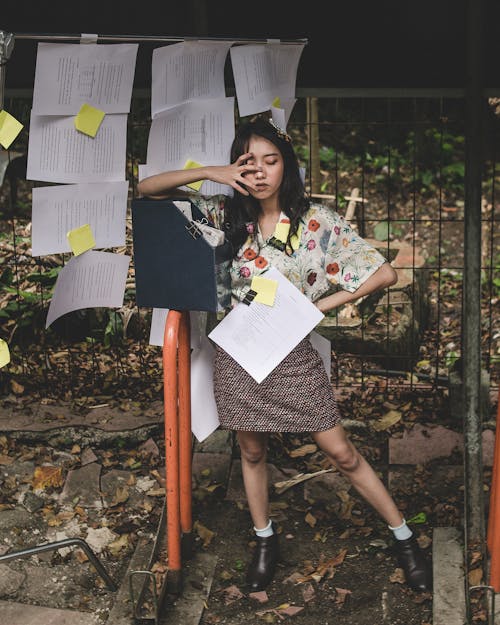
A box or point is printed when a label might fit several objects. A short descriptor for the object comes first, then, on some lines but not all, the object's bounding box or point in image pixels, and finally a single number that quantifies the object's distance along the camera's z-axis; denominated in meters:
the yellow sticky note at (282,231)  3.33
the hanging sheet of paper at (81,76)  3.40
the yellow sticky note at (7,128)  3.12
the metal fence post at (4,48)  3.04
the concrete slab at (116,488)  4.34
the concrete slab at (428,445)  4.51
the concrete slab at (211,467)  4.50
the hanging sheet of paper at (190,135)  3.62
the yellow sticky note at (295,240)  3.36
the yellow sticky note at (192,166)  3.63
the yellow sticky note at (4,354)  3.29
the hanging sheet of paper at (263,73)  3.56
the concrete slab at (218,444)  4.68
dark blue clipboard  3.22
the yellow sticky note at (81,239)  3.59
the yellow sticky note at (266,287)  3.30
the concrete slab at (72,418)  4.80
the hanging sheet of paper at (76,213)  3.56
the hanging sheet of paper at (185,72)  3.51
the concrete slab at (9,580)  3.74
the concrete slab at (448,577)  3.38
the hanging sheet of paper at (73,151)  3.50
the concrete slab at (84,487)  4.34
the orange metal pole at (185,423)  3.50
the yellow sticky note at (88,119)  3.49
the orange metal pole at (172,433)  3.28
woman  3.31
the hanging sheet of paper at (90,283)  3.68
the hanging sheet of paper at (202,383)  3.73
